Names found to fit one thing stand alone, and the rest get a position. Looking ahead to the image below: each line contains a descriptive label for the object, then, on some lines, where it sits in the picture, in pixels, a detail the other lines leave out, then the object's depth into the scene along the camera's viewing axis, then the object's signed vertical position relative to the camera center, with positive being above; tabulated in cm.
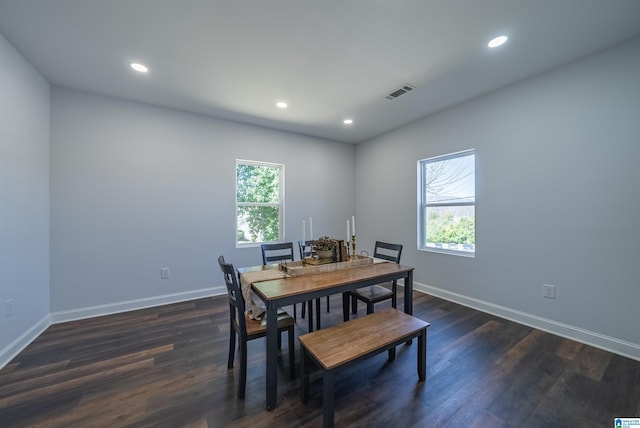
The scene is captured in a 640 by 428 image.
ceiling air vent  277 +150
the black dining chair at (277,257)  278 -49
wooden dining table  153 -53
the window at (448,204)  322 +16
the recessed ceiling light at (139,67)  234 +149
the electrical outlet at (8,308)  202 -77
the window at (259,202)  387 +24
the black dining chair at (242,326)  162 -81
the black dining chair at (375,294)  232 -80
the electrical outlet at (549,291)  247 -80
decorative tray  209 -47
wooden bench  132 -83
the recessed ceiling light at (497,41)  201 +148
